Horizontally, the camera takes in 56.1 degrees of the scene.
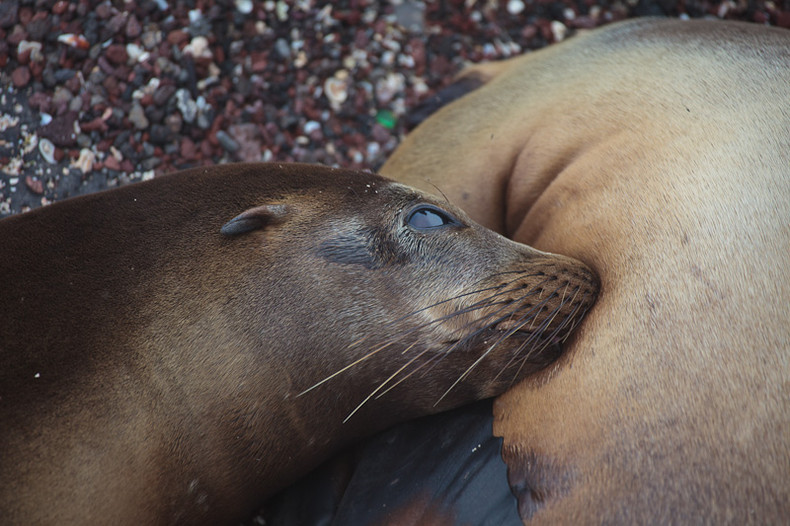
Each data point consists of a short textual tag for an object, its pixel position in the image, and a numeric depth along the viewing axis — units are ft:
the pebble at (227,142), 13.05
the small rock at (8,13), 12.30
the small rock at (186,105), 12.96
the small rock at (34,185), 11.66
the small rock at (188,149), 12.75
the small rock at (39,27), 12.37
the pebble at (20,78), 12.17
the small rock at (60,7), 12.56
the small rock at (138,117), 12.62
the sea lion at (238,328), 6.82
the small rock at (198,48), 13.23
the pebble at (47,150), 11.95
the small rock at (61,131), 12.05
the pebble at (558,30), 15.01
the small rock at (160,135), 12.64
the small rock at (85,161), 12.06
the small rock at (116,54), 12.65
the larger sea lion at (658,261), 6.32
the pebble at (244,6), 13.82
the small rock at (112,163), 12.21
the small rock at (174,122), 12.83
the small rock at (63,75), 12.33
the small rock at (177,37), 13.10
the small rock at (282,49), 13.92
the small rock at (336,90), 13.99
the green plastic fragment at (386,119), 14.10
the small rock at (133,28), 12.85
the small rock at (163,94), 12.74
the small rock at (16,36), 12.30
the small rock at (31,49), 12.26
